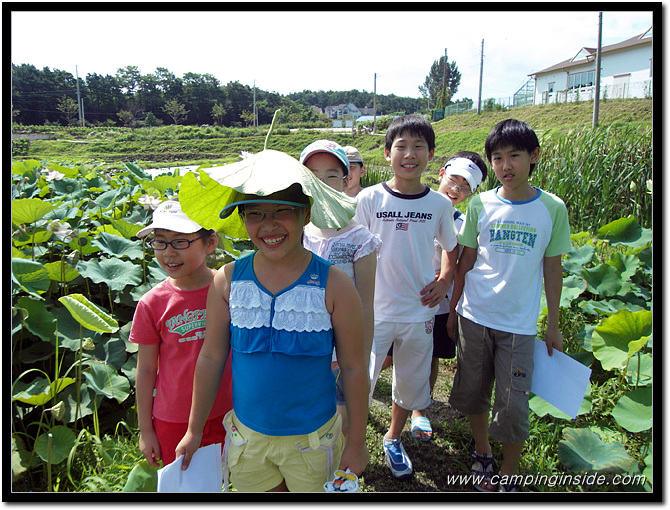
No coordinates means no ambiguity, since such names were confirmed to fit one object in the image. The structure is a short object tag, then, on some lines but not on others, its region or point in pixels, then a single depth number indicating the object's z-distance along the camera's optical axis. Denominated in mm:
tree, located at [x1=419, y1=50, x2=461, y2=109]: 69162
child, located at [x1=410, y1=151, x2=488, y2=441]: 2326
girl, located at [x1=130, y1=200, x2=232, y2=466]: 1479
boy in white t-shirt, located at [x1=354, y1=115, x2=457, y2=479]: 2000
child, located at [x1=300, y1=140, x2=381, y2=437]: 1584
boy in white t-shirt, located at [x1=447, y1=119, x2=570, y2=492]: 1826
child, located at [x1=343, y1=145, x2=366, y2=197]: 2762
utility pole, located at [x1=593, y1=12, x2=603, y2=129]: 12375
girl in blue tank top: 1177
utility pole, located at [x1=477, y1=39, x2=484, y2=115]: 29703
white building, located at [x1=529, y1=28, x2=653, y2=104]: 23703
